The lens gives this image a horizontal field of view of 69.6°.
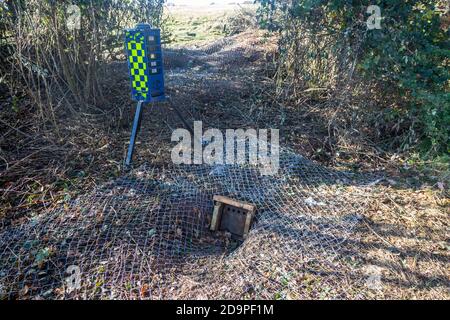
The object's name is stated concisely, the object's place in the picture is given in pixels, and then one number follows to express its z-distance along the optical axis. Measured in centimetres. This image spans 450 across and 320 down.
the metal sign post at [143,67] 298
